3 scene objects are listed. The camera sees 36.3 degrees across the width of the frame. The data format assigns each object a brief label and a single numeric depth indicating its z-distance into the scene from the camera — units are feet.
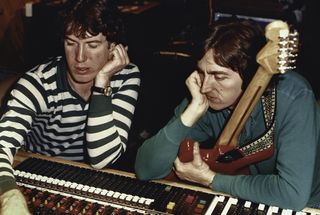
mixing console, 5.81
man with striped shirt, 7.29
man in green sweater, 6.03
